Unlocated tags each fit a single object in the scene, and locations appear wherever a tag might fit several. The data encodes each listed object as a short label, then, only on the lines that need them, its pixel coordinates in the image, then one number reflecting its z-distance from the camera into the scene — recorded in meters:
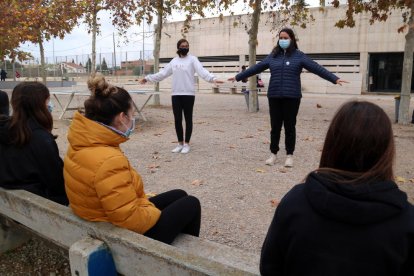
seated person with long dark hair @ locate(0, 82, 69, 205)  2.94
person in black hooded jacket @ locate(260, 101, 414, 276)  1.35
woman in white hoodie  6.21
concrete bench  1.93
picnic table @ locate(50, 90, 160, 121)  10.12
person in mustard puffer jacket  2.18
